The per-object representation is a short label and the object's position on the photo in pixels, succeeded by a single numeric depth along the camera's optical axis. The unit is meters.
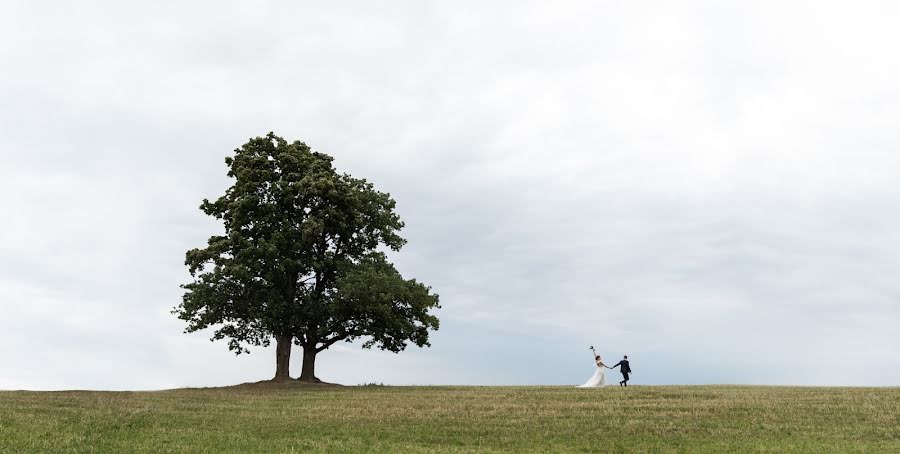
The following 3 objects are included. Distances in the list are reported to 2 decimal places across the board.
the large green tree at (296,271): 47.50
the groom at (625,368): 42.84
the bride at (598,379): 41.62
